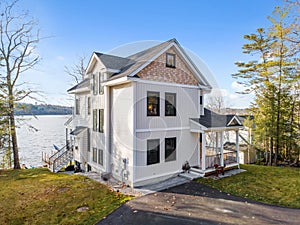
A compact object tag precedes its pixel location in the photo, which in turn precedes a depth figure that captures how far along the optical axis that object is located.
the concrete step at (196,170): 10.76
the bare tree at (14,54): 15.26
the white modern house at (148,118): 9.48
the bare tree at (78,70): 23.52
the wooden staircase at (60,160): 14.74
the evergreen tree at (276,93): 13.88
